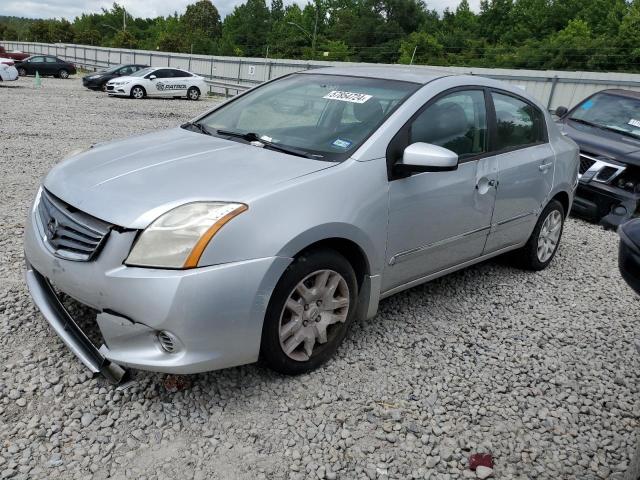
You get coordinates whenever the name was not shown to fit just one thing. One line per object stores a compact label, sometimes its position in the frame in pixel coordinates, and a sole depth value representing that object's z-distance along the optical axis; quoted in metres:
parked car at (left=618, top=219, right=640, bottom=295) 1.79
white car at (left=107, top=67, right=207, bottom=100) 20.83
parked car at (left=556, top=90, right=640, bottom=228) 6.74
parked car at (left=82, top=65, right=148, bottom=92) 23.44
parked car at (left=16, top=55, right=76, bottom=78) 29.22
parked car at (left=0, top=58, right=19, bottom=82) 21.69
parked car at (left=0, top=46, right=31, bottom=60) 30.98
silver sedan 2.44
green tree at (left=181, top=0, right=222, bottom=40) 107.04
